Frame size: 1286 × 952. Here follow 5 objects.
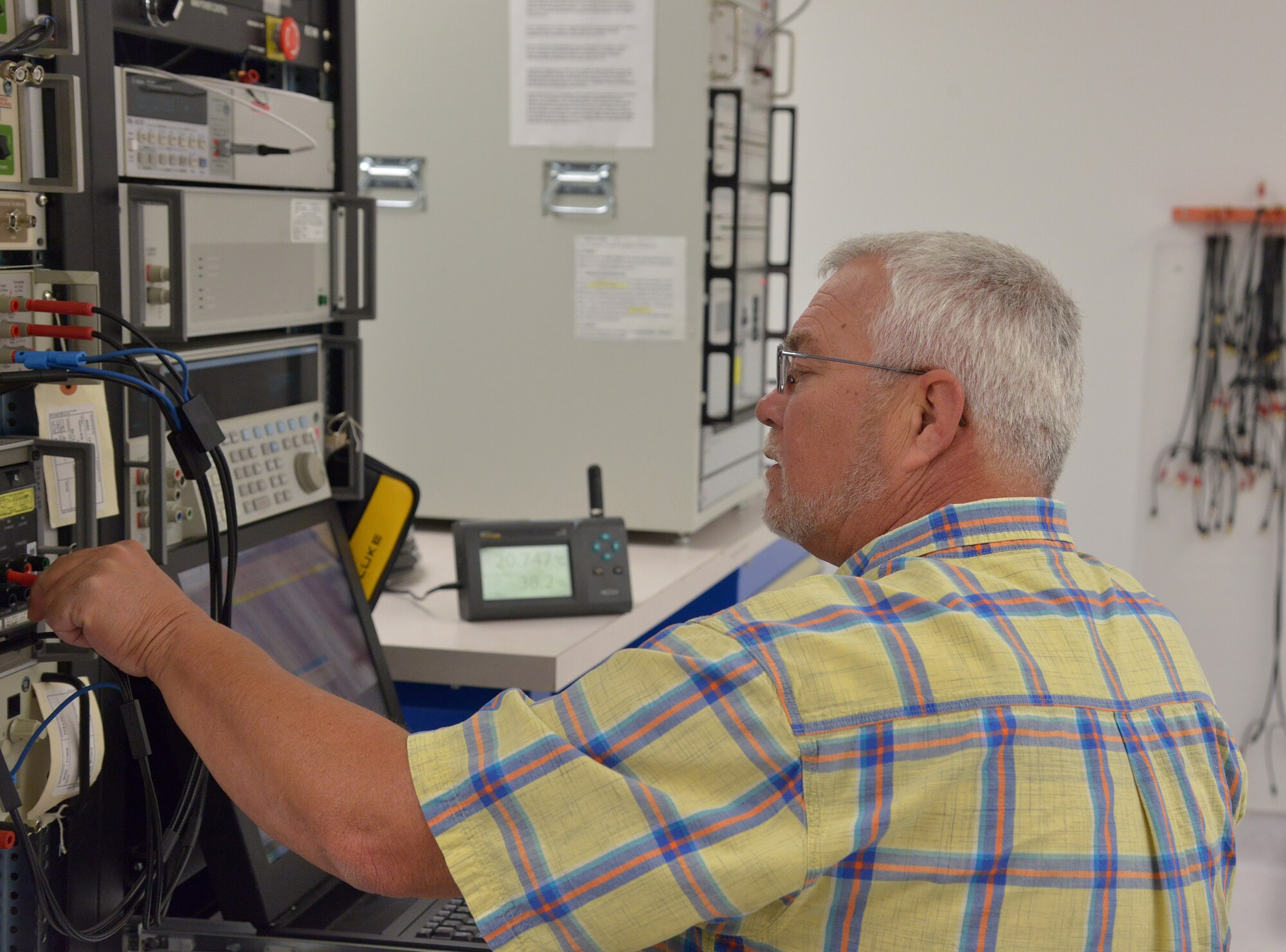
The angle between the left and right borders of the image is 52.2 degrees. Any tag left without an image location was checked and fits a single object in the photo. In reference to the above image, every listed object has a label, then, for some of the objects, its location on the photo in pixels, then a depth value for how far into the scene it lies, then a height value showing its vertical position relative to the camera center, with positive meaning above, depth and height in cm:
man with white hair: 89 -35
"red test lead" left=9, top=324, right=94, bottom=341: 110 -6
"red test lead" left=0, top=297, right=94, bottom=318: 110 -4
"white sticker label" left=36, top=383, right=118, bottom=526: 115 -16
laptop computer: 133 -50
